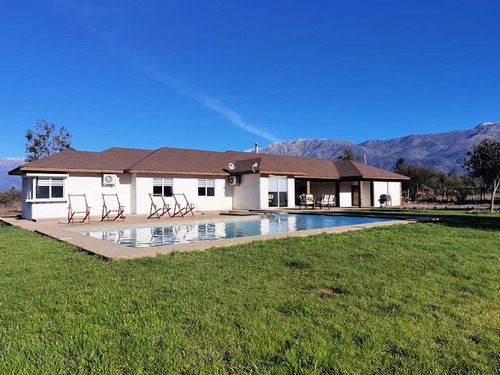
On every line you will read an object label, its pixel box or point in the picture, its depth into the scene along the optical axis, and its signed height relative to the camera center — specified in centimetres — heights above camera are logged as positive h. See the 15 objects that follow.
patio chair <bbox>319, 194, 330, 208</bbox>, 2455 -28
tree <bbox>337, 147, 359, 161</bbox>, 5358 +658
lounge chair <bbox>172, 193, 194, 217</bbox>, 2053 +0
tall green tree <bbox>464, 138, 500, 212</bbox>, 2173 +215
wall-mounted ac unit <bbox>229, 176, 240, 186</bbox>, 2403 +128
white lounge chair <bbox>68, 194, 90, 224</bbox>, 1866 -11
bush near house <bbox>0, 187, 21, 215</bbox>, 2917 +24
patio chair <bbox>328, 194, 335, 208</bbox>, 2487 -33
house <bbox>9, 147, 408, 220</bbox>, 1830 +130
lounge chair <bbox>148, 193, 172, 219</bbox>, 2061 -11
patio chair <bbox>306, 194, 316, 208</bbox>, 2417 -26
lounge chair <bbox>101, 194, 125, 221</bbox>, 2001 -7
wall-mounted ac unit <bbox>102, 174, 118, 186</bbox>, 1973 +125
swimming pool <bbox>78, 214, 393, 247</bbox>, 1075 -124
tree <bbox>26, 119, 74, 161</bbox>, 3681 +686
